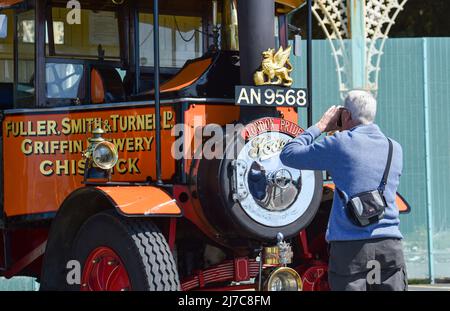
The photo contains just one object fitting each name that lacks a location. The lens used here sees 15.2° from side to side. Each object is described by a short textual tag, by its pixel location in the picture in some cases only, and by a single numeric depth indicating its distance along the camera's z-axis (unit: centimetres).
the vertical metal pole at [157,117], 1077
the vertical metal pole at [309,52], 1198
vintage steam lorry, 1064
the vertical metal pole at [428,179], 1843
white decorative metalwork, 1860
